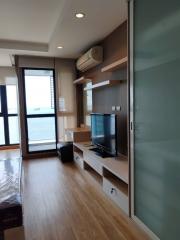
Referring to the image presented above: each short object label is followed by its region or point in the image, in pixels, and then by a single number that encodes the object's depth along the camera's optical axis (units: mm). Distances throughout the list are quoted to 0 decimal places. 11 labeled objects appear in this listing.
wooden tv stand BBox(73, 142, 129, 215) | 2344
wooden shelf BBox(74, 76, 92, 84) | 4348
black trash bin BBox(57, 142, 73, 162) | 4484
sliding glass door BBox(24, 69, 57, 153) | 4986
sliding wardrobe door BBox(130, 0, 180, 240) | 1507
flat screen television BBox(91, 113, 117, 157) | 2932
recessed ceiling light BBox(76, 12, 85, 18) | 2551
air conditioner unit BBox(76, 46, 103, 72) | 3661
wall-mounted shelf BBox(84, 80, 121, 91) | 3116
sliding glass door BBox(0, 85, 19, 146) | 6113
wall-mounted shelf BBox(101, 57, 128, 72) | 2621
